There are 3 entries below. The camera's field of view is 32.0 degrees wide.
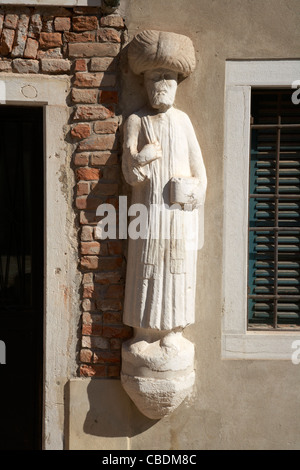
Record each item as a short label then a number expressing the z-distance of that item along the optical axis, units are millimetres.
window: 3316
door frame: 3225
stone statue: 3070
